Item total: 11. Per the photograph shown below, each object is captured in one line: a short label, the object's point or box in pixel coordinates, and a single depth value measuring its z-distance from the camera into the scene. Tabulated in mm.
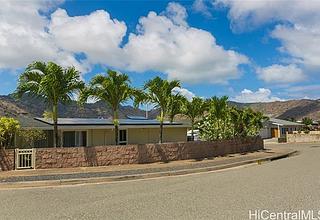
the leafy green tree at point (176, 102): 14295
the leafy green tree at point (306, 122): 49063
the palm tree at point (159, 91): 13988
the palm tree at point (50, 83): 11474
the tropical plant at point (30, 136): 12328
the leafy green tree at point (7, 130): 11052
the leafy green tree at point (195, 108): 19522
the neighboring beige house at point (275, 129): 40923
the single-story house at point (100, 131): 15565
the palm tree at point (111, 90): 12597
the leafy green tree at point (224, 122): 18076
